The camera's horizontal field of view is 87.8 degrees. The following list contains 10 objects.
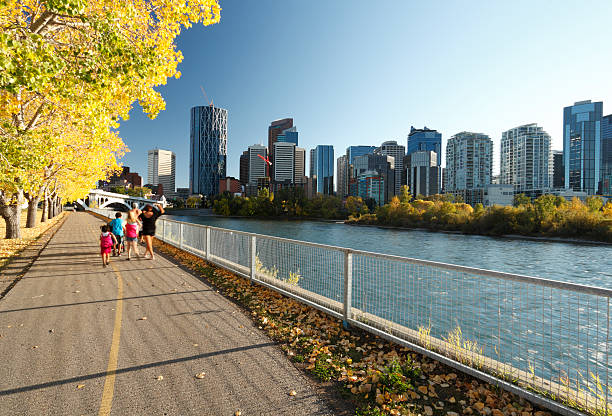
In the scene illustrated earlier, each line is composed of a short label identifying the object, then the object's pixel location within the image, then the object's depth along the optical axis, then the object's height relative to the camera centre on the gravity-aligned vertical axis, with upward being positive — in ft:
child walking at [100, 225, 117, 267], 33.53 -4.15
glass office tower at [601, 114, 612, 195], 619.34 +41.58
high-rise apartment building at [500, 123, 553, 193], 636.48 +89.86
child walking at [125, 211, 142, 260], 37.17 -2.67
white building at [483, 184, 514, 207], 502.42 +18.50
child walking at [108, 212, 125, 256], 39.78 -3.33
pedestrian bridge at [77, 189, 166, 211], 335.88 +5.17
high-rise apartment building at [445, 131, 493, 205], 539.00 +17.94
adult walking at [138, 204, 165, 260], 37.47 -2.10
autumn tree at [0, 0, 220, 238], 18.79 +10.66
